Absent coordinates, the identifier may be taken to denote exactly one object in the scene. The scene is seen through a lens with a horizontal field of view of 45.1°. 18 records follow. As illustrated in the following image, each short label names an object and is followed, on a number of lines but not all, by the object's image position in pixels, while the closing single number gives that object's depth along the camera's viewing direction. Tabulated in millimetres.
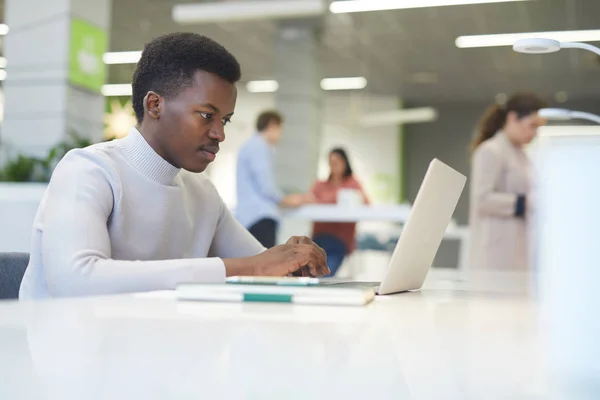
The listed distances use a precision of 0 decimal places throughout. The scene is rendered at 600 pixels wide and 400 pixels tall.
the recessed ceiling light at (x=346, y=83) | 10500
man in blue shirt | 4730
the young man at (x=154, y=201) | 1040
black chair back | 1177
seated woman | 5008
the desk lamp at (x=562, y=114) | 1728
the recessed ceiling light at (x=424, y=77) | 10102
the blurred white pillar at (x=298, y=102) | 7480
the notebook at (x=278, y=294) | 821
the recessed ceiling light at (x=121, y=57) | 8305
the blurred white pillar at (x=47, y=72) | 4660
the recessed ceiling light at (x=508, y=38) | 7180
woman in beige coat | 2867
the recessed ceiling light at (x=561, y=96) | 10500
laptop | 992
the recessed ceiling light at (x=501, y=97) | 10953
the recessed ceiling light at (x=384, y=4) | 6840
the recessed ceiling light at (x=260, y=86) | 10805
